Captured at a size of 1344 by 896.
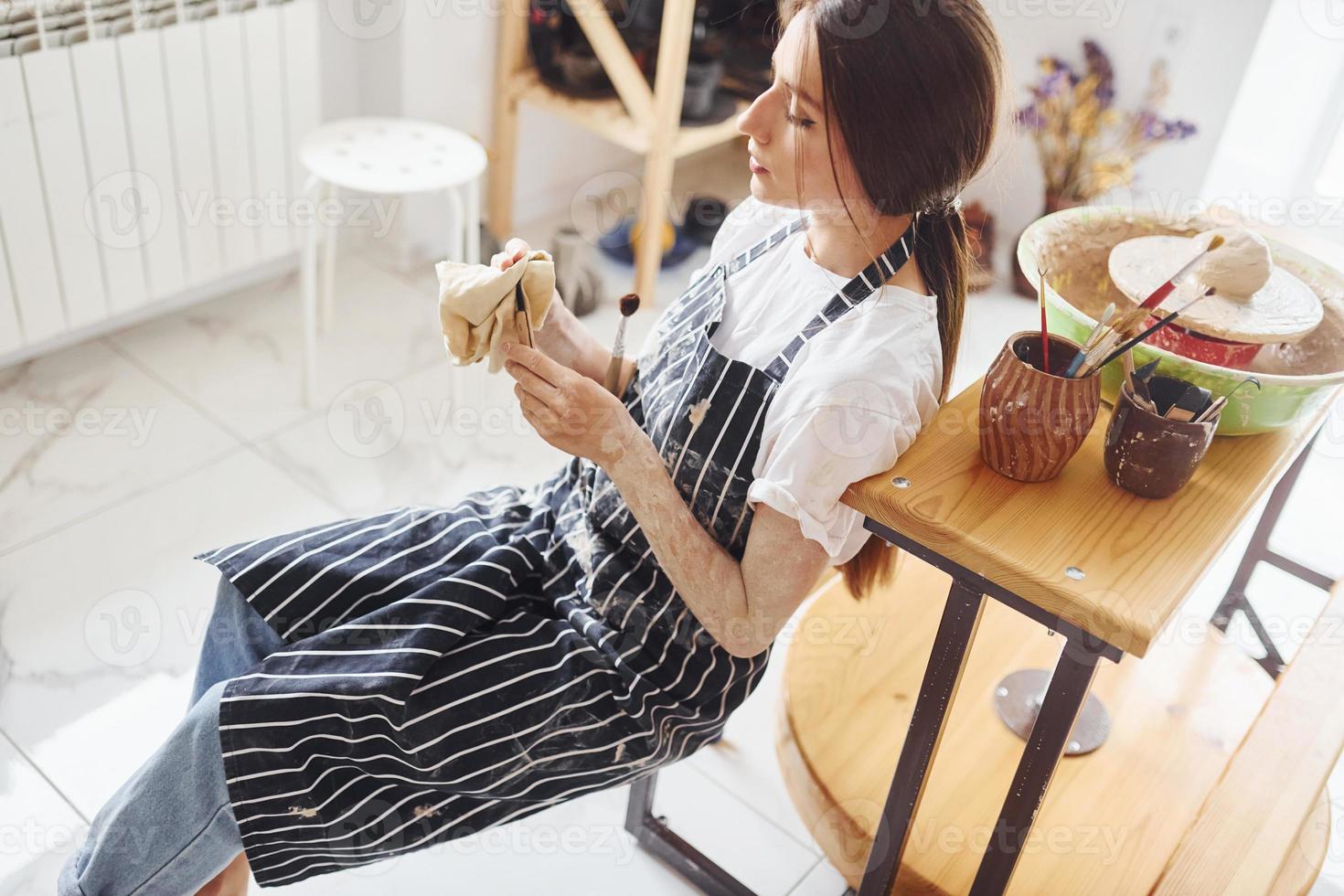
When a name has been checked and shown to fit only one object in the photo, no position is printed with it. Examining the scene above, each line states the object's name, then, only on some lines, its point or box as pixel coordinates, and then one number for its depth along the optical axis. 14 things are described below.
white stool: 2.24
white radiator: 2.14
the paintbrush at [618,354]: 1.21
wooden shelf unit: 2.66
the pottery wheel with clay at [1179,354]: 1.15
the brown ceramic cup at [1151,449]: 1.05
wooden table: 0.99
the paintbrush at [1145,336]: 1.07
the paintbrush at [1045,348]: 1.11
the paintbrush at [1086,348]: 1.07
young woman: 1.12
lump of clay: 1.21
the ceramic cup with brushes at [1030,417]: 1.06
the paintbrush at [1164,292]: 1.06
